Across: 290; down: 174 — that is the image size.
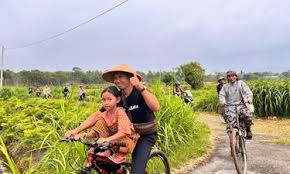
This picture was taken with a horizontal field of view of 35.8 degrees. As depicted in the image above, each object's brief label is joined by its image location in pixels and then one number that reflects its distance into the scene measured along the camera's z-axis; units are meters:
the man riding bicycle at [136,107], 4.61
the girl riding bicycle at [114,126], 4.49
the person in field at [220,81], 15.07
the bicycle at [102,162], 4.20
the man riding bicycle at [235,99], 7.86
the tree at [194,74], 44.03
